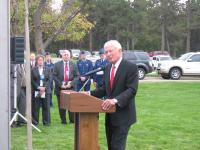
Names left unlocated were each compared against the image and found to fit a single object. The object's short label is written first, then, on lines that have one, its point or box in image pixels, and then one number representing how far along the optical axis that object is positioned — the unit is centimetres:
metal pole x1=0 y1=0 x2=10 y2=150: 788
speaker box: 984
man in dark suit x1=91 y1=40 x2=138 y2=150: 712
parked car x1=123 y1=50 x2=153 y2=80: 3438
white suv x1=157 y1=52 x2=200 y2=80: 3459
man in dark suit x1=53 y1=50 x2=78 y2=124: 1403
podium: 685
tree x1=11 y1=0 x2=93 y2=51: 2455
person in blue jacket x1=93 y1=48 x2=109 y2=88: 1795
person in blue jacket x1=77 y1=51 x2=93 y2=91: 1845
